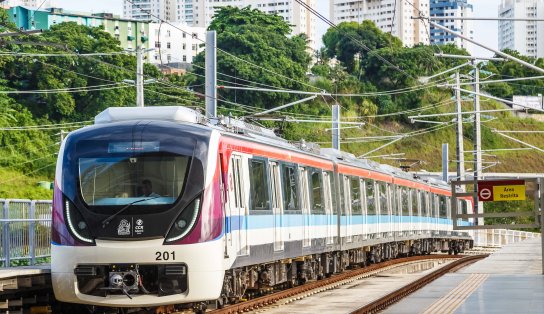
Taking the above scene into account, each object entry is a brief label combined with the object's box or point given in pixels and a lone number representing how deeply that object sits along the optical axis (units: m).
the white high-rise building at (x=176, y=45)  185.84
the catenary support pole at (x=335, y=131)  51.65
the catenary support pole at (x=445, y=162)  72.12
